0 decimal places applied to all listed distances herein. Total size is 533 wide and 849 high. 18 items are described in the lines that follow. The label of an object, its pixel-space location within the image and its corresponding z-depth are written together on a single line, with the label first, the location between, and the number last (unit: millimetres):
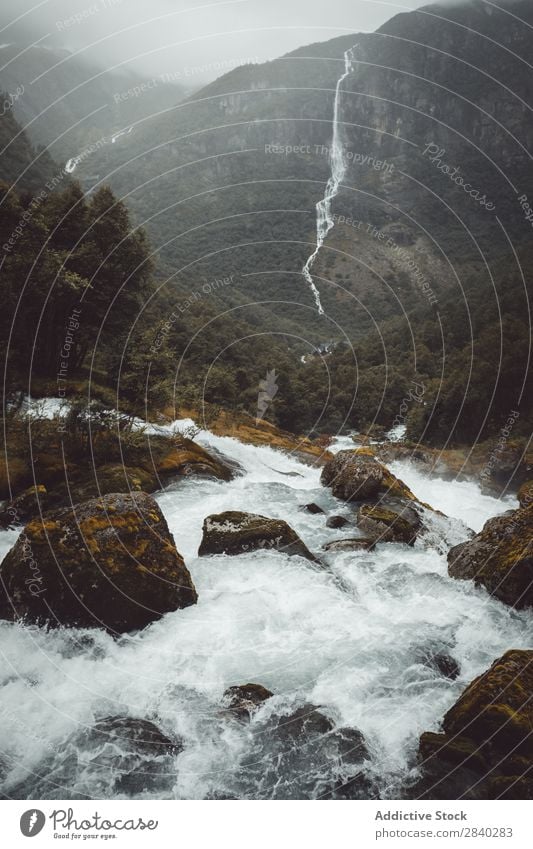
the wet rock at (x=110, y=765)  6512
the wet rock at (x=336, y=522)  17625
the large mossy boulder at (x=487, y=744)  6266
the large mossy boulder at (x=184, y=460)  20844
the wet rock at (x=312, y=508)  19172
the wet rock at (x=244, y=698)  7969
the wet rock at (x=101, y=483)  15906
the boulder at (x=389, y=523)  16625
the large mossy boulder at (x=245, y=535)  13898
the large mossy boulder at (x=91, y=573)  9617
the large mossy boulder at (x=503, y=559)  11711
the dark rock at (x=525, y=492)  22841
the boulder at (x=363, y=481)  21141
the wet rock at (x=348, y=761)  6625
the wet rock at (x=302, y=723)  7586
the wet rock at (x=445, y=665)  9141
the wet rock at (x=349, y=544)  15367
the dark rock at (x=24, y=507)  14043
